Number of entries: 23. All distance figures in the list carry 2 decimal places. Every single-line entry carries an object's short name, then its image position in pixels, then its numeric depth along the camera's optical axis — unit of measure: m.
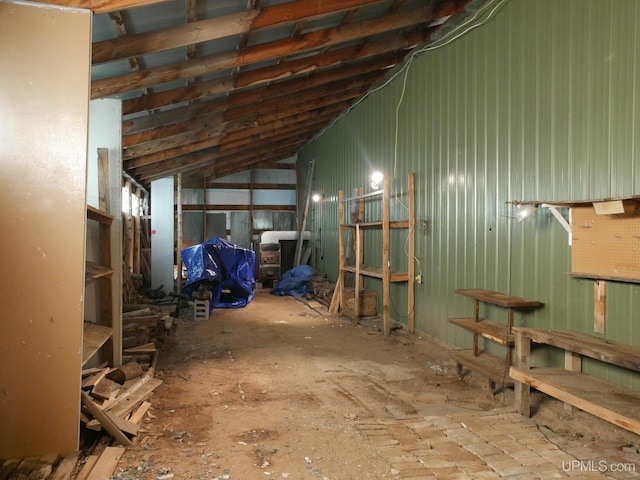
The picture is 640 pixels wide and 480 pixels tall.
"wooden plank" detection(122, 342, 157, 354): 4.61
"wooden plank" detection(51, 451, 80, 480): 2.46
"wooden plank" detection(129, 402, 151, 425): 3.23
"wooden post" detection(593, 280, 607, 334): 3.27
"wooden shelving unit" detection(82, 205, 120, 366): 3.86
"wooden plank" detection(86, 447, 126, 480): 2.50
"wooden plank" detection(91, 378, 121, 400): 3.23
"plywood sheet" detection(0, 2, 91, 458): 2.55
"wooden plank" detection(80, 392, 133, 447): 2.89
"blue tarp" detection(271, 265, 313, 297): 10.41
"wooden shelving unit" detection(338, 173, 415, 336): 6.10
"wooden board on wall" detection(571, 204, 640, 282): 3.00
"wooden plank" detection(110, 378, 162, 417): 3.26
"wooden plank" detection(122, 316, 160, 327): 5.01
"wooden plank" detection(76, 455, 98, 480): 2.48
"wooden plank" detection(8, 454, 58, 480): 2.41
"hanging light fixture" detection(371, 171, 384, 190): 6.81
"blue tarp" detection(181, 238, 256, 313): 8.19
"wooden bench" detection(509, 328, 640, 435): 2.57
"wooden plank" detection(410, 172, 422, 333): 6.07
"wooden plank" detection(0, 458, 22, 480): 2.43
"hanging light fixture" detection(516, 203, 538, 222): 3.90
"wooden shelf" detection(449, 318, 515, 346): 3.80
